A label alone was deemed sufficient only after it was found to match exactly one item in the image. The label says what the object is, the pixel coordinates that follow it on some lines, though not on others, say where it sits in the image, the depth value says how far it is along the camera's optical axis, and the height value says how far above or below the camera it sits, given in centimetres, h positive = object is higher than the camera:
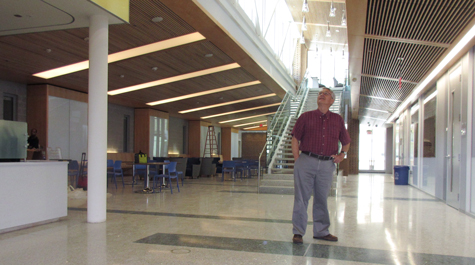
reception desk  445 -76
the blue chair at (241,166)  1394 -111
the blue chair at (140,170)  1047 -104
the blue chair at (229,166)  1303 -104
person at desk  964 -15
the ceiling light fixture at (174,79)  1120 +191
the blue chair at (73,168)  975 -89
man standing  394 -23
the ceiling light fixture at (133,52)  831 +207
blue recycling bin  1370 -140
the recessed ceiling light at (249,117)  2359 +133
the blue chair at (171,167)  912 -77
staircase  936 -88
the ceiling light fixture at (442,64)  591 +162
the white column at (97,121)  507 +21
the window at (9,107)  1099 +87
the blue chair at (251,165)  1455 -113
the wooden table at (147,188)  920 -134
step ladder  2217 -44
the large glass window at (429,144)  958 -14
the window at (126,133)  1650 +12
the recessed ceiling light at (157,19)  674 +220
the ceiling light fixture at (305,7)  1033 +374
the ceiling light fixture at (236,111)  2009 +148
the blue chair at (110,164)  1031 -80
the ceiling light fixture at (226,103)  1714 +166
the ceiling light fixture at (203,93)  1396 +177
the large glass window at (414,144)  1219 -19
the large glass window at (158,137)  1681 -2
